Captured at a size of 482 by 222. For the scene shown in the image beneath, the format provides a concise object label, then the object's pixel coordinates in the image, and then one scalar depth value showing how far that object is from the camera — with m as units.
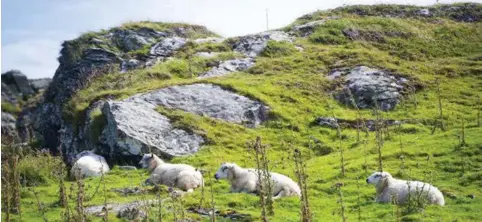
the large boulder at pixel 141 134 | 28.48
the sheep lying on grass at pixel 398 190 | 16.36
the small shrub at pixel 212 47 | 50.55
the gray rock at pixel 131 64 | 47.81
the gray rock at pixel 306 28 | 56.00
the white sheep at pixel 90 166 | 25.17
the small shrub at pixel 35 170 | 23.18
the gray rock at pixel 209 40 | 53.46
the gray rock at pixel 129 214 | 14.83
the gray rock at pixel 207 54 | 48.49
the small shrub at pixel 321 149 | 30.28
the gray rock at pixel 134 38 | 53.25
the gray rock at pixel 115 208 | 15.78
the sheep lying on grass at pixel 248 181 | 18.58
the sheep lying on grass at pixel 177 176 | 20.03
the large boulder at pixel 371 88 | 38.47
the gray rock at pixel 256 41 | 49.88
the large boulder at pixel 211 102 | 33.81
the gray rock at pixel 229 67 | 43.88
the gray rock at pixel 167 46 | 50.53
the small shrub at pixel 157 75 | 42.72
